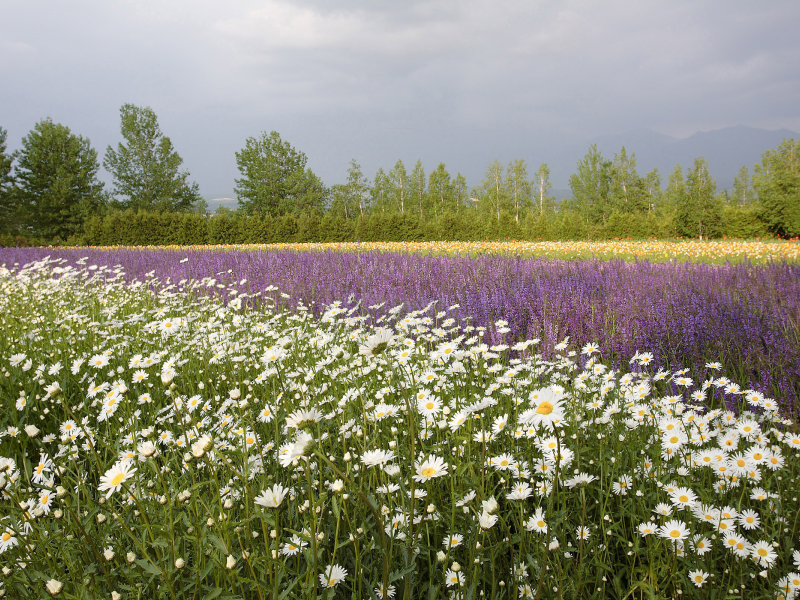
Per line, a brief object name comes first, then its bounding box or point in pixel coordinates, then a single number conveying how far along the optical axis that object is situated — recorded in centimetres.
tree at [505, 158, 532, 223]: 5931
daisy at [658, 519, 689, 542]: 131
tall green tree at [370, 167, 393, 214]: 5788
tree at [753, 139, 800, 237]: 2027
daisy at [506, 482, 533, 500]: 132
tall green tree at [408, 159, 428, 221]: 5212
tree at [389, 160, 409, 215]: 5672
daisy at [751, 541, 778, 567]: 135
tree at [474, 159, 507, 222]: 5551
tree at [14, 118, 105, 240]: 4166
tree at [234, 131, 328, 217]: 5056
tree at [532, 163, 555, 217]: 6020
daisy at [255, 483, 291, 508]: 91
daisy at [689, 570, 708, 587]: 135
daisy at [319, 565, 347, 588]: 119
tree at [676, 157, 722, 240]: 2214
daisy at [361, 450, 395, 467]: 120
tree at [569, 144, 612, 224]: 4744
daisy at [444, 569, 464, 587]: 118
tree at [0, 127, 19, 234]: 4153
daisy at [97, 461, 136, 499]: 124
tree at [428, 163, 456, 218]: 4828
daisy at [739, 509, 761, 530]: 145
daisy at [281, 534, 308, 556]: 129
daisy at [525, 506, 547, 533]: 143
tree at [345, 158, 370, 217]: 5647
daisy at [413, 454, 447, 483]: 121
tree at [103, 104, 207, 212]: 4909
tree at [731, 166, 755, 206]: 7544
